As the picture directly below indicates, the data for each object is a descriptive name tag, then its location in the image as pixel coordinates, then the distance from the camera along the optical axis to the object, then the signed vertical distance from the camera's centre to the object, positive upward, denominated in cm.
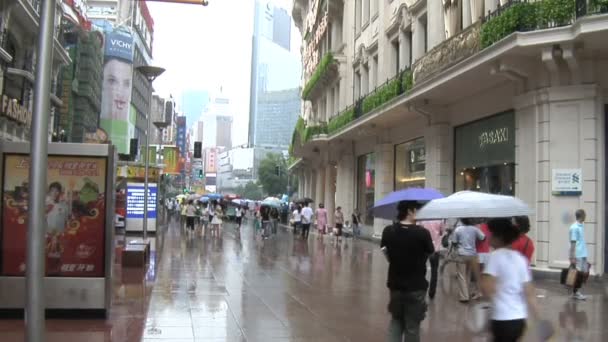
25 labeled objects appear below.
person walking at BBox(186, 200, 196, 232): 3023 -119
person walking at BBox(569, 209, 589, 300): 1112 -89
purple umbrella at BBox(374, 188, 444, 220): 805 -8
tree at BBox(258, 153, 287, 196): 9975 +239
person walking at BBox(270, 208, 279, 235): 2998 -130
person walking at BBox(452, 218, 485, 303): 1052 -88
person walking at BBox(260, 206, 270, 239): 2820 -142
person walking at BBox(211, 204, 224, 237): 3016 -134
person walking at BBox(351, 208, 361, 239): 2960 -147
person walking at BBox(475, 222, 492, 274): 1063 -92
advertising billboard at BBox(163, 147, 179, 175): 3825 +196
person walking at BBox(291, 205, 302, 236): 2973 -132
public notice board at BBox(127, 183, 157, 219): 2855 -55
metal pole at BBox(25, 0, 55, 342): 450 +2
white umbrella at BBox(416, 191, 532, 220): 602 -11
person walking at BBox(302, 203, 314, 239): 2823 -125
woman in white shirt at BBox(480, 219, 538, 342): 462 -71
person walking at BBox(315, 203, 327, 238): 2891 -126
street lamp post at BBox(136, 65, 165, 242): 1834 +363
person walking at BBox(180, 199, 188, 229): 3540 -193
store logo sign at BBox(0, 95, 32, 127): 2586 +341
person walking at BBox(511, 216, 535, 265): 916 -73
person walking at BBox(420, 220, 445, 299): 1116 -96
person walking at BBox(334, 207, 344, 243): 2615 -125
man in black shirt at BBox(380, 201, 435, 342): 571 -78
